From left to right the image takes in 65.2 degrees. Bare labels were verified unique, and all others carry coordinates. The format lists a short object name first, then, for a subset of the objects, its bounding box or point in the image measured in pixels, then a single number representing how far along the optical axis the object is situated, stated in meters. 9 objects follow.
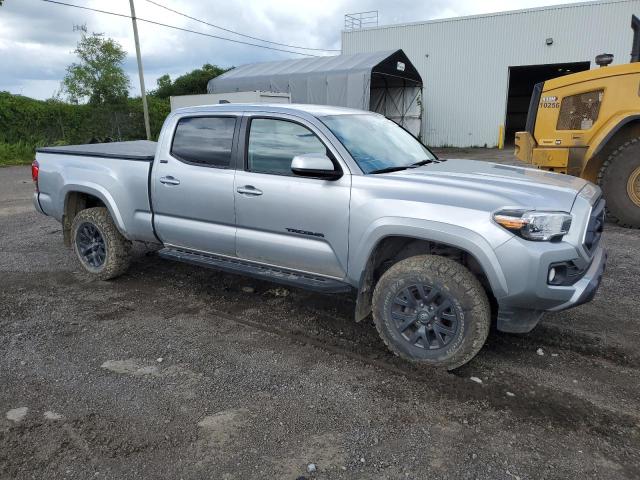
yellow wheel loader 7.17
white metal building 22.41
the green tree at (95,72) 27.64
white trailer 19.55
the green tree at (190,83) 55.19
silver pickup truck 3.16
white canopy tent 21.53
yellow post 23.15
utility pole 22.30
